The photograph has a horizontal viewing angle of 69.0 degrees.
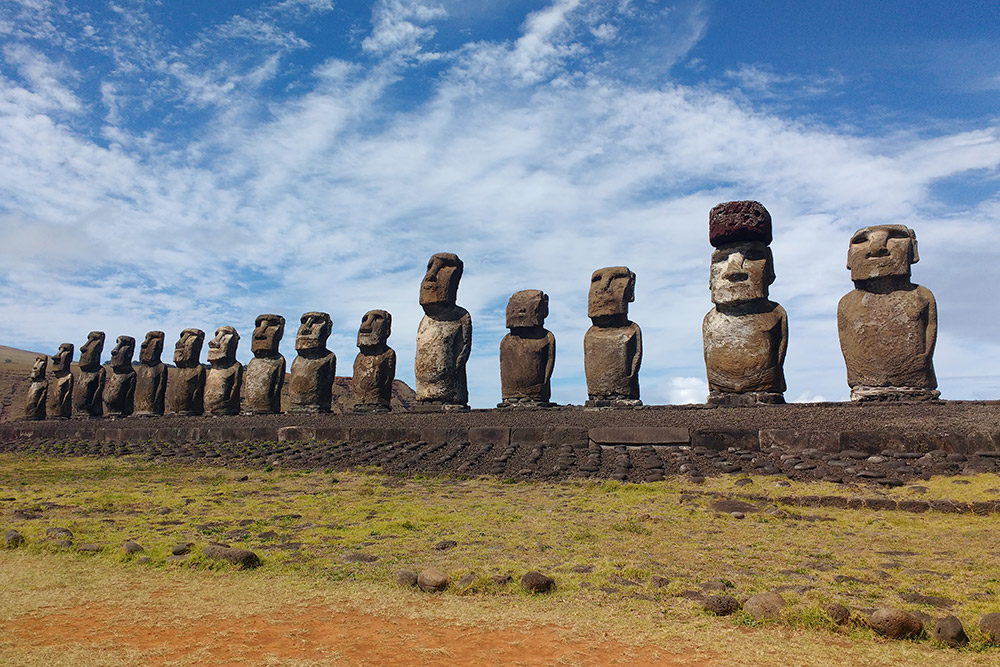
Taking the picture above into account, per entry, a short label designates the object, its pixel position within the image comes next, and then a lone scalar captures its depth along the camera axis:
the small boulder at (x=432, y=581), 4.81
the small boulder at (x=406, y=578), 4.96
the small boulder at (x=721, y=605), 4.21
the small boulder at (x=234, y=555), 5.46
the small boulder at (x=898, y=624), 3.76
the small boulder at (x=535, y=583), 4.71
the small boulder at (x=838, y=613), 3.92
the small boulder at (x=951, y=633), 3.63
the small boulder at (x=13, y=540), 6.39
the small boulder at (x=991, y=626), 3.66
